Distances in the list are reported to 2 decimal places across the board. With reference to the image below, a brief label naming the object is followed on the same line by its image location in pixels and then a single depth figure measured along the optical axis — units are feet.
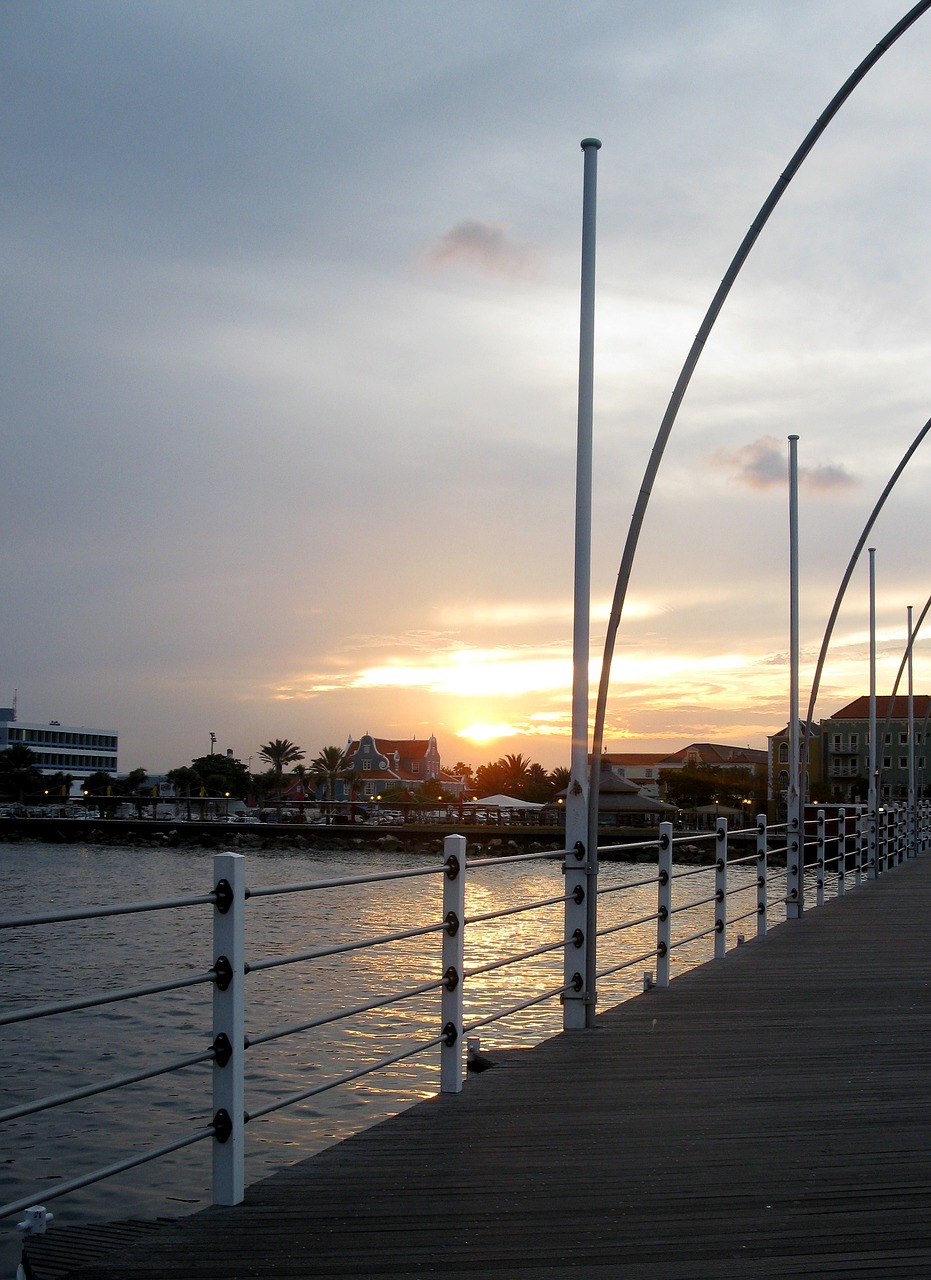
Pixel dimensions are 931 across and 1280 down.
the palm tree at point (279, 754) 423.64
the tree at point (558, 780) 370.45
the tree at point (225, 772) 435.53
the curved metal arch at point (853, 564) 59.26
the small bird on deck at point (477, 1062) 22.24
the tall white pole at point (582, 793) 24.12
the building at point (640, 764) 586.86
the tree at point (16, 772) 428.15
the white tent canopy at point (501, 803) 280.31
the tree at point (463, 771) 589.81
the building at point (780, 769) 317.71
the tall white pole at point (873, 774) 63.26
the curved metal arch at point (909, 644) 89.78
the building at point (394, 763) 553.64
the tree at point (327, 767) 451.12
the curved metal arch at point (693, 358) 25.63
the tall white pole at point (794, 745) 46.14
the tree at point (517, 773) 414.41
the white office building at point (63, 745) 493.36
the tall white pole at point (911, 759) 84.58
